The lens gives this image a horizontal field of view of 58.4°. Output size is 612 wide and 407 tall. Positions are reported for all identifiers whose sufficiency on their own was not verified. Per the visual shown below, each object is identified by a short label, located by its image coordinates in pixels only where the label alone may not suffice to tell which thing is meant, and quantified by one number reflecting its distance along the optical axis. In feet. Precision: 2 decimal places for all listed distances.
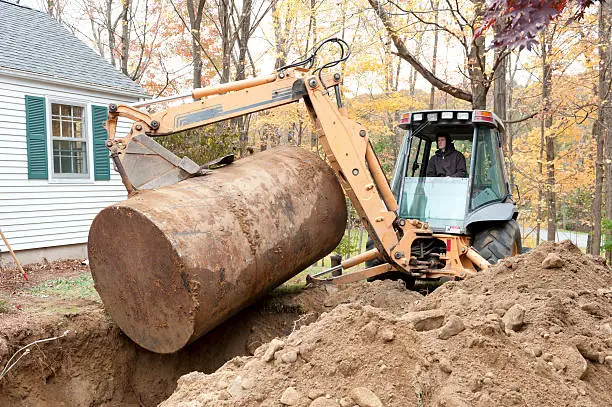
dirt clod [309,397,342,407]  9.03
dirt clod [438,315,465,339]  10.84
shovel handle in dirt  28.11
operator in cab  23.57
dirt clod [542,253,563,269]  16.05
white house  32.58
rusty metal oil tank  14.76
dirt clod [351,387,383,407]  8.89
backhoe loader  15.14
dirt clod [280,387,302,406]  9.33
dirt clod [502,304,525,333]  12.20
